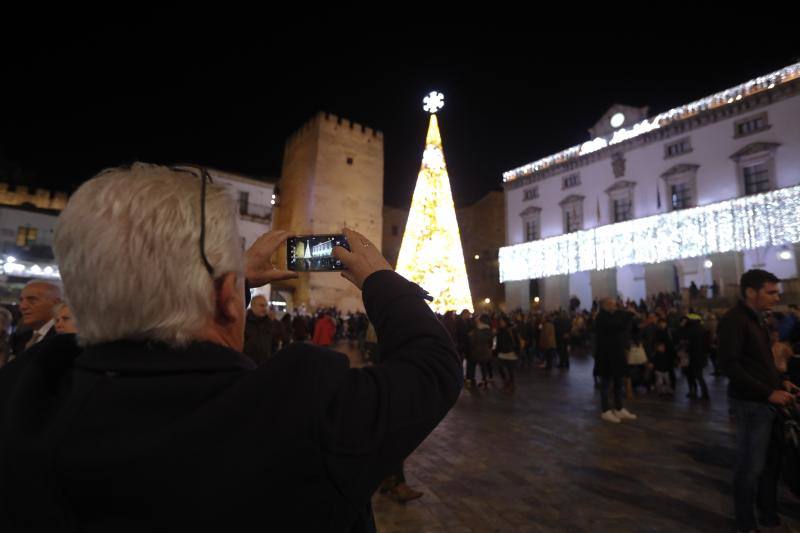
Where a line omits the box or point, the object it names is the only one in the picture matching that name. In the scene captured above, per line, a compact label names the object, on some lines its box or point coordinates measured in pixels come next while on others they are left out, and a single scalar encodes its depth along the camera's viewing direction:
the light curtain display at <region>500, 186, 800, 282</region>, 21.09
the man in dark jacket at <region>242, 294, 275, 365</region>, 4.86
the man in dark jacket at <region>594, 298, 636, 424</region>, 7.08
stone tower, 31.47
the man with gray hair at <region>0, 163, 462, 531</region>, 0.72
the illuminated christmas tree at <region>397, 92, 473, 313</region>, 15.08
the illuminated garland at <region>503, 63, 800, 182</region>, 21.75
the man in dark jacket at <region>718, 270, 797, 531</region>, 3.30
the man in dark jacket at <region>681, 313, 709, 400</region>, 8.69
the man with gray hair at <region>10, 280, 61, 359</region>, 4.21
